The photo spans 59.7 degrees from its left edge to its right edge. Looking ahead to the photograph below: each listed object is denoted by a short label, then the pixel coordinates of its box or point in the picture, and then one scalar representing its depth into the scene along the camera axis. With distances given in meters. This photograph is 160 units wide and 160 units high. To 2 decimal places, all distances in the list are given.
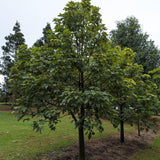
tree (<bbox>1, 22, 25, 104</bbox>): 26.04
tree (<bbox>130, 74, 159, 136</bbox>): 6.52
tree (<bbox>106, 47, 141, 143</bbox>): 4.29
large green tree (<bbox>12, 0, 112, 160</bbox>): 4.12
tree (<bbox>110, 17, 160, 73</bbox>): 17.03
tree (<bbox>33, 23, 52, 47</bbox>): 28.52
